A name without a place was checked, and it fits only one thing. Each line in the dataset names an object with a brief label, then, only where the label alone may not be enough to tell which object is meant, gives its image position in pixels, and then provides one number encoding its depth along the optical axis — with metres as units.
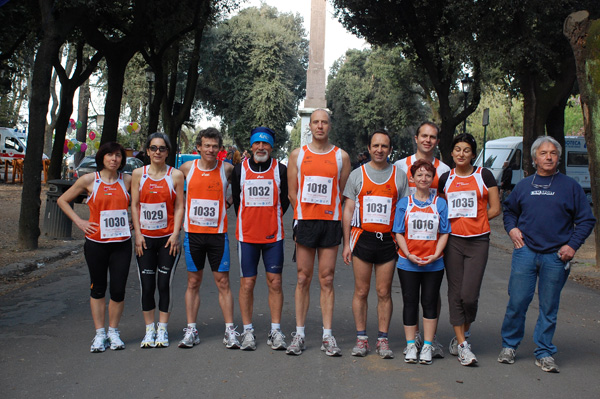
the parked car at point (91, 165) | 25.72
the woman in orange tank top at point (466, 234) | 5.82
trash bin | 14.54
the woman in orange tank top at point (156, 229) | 6.19
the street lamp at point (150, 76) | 30.08
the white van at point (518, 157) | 30.55
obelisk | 31.67
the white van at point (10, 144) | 37.62
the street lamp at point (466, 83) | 27.78
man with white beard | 6.16
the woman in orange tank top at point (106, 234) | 6.09
